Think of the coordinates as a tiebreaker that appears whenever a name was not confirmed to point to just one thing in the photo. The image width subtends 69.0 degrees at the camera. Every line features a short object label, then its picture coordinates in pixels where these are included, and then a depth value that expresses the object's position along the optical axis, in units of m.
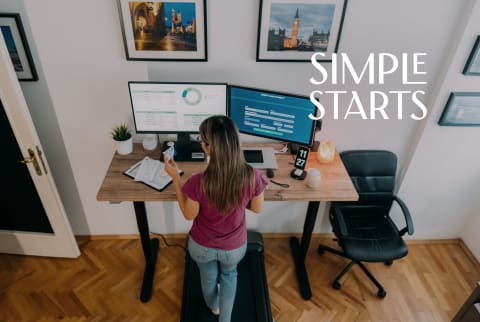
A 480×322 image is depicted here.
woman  1.50
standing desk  2.02
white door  2.00
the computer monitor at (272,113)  2.09
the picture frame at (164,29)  1.98
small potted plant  2.28
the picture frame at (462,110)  2.28
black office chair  2.34
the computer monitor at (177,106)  2.11
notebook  2.07
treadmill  2.30
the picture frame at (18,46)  1.94
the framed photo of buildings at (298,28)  2.01
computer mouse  2.17
